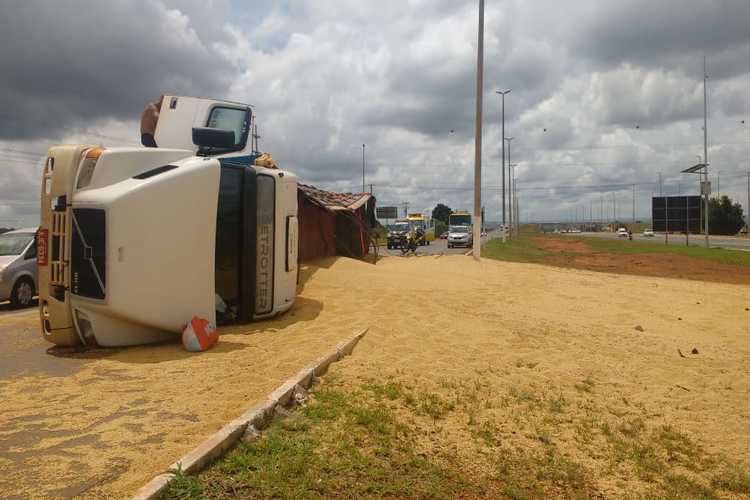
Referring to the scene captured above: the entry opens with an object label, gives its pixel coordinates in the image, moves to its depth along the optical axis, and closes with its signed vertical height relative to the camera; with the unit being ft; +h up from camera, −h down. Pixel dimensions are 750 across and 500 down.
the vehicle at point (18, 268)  40.47 -1.66
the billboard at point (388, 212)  212.84 +9.77
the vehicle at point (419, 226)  130.40 +3.06
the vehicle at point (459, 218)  172.45 +5.83
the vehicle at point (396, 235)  124.36 +0.82
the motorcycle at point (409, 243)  114.30 -0.86
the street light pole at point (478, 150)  72.84 +10.89
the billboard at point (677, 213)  122.42 +4.69
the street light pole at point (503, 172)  148.05 +16.52
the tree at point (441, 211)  340.39 +16.15
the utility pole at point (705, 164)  110.93 +13.24
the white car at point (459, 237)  137.80 +0.22
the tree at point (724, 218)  243.40 +6.67
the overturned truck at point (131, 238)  23.76 +0.17
